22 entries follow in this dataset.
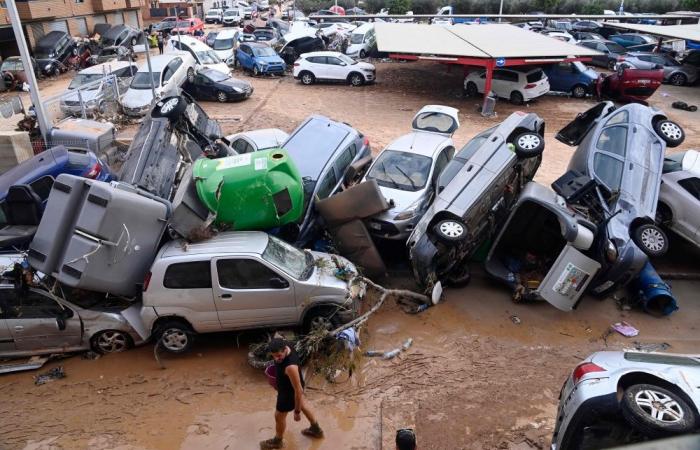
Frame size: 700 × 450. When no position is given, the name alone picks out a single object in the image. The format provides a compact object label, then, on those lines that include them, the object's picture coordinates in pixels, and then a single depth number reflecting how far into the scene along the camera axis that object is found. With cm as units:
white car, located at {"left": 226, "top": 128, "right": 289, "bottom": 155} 1084
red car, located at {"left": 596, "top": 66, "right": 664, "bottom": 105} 1884
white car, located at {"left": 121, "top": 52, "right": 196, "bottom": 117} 1625
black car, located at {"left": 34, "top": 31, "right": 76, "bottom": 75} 2472
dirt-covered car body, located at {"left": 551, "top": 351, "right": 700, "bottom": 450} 345
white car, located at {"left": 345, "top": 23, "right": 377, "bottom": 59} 2736
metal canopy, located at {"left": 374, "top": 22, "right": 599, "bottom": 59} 1898
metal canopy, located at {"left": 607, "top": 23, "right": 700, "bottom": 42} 2286
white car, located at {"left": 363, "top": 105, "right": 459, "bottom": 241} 859
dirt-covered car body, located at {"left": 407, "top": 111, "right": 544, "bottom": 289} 740
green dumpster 727
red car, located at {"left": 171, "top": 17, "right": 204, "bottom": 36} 3500
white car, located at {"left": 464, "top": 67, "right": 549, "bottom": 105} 1939
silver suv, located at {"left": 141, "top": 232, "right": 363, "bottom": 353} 652
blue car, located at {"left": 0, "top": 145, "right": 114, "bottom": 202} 884
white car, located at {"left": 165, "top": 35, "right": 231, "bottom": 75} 2206
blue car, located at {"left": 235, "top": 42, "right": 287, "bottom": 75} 2395
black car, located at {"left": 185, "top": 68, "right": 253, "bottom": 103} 1902
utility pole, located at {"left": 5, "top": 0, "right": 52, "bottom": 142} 1055
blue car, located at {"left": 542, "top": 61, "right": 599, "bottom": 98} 2062
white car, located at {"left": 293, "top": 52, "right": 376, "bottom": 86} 2209
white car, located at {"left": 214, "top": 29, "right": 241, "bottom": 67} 2569
